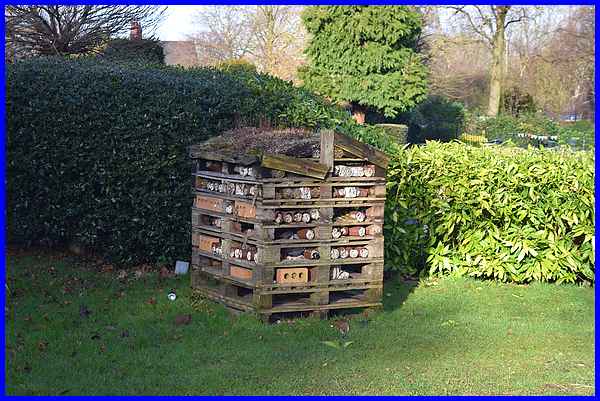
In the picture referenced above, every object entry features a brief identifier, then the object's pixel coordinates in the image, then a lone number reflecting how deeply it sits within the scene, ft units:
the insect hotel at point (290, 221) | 19.21
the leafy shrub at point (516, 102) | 114.76
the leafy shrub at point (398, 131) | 71.72
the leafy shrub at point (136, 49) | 39.04
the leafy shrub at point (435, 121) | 89.04
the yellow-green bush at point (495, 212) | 24.35
